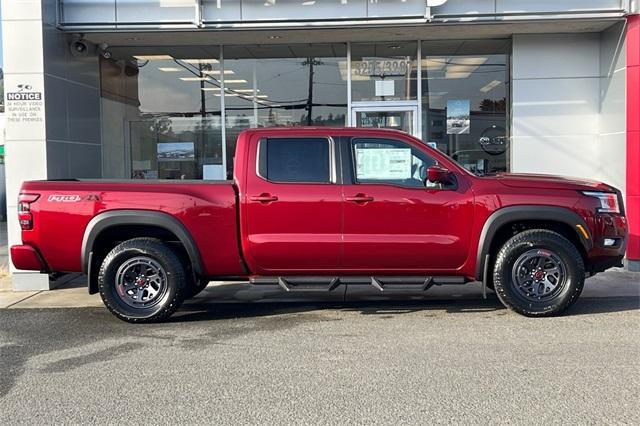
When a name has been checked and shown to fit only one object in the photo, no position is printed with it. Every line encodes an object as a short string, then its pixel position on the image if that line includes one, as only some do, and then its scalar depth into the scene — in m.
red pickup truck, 6.32
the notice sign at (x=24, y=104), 8.77
